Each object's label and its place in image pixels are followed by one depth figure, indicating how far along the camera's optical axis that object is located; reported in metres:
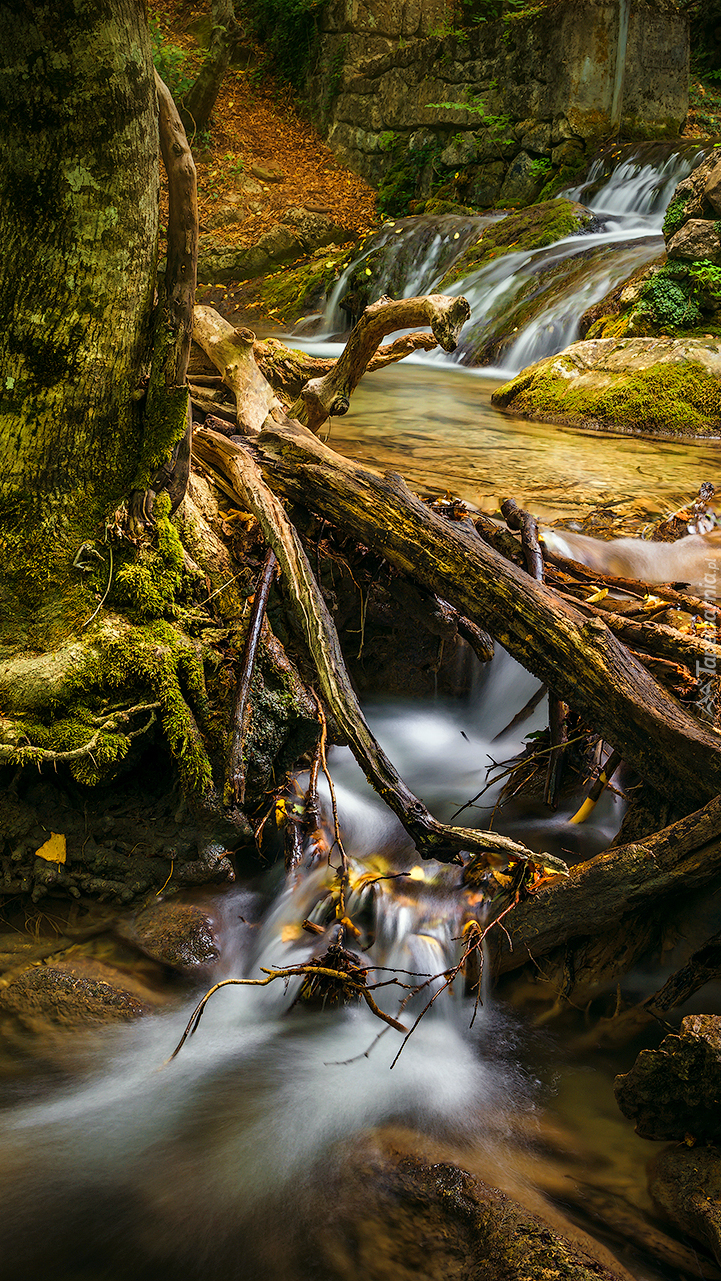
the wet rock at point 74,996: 2.47
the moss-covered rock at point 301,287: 15.02
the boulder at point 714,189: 8.60
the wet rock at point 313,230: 16.62
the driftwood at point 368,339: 3.41
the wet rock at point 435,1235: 1.77
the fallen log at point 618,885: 2.25
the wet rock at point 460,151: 16.64
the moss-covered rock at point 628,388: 7.68
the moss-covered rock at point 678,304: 8.55
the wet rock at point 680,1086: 1.88
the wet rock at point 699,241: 8.65
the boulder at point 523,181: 15.45
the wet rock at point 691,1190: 1.81
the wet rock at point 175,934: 2.70
